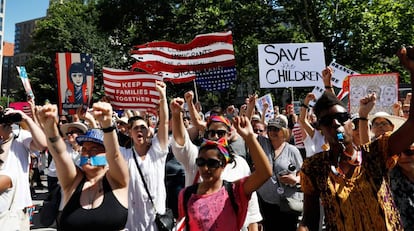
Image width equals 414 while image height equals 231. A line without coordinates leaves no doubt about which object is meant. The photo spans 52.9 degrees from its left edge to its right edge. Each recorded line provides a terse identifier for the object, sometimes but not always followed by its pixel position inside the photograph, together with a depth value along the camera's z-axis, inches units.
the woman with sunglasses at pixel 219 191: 106.9
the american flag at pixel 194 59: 292.8
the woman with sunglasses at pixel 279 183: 176.7
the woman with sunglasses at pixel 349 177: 86.7
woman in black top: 108.7
